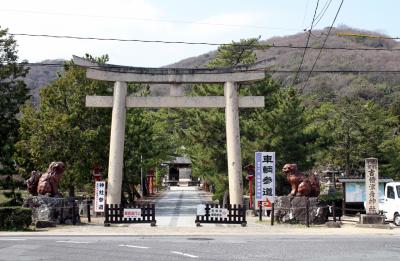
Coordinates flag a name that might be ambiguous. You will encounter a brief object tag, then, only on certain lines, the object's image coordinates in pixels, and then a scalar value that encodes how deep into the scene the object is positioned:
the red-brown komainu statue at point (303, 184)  21.11
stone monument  19.86
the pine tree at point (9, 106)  28.27
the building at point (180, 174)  84.69
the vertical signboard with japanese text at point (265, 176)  23.38
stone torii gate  23.16
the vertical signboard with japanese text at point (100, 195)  23.38
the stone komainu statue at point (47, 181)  20.94
